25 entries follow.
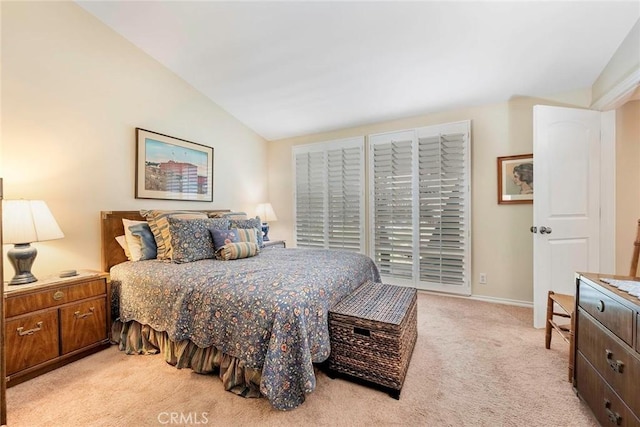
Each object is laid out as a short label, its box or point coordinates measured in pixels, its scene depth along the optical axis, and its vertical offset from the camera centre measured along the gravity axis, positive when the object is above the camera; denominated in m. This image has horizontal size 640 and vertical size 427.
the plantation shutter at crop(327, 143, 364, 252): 3.94 +0.26
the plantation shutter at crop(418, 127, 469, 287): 3.30 +0.09
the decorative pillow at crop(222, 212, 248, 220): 3.19 +0.00
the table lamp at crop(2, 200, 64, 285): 1.81 -0.11
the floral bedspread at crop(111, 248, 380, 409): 1.48 -0.58
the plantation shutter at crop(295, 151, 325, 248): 4.25 +0.28
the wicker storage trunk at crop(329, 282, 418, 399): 1.60 -0.77
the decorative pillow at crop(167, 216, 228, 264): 2.36 -0.22
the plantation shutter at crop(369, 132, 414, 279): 3.59 +0.18
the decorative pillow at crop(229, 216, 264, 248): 2.91 -0.10
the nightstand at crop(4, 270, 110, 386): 1.74 -0.76
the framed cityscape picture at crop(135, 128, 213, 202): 2.88 +0.54
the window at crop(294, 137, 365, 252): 3.96 +0.32
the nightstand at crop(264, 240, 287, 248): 3.38 -0.37
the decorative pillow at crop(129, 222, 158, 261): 2.51 -0.24
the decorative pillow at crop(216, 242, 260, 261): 2.44 -0.33
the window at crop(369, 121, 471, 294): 3.31 +0.13
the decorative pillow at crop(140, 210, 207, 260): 2.45 -0.15
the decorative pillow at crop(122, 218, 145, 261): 2.50 -0.28
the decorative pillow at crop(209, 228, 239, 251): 2.52 -0.21
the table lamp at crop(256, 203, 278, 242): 4.29 +0.05
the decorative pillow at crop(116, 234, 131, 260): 2.59 -0.27
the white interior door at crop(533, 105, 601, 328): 2.52 +0.23
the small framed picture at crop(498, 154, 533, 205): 3.02 +0.42
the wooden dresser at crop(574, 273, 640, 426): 1.11 -0.63
